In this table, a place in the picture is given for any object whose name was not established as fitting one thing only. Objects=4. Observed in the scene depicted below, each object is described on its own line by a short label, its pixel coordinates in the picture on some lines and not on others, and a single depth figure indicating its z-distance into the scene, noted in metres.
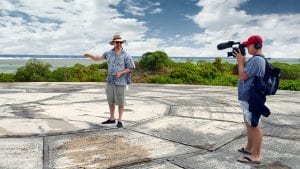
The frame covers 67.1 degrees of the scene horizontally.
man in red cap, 2.54
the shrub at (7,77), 10.81
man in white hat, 3.71
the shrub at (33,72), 10.71
